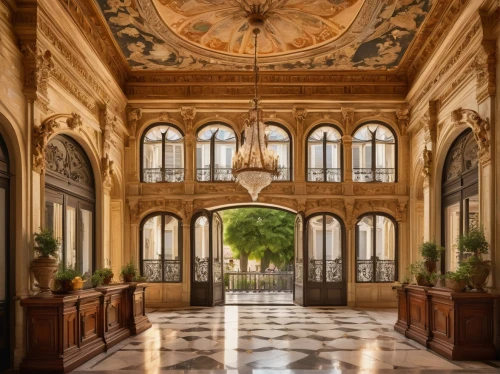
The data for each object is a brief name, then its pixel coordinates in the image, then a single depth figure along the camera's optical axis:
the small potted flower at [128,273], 10.53
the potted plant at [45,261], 7.43
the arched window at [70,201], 9.25
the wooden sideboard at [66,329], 6.91
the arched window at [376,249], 14.17
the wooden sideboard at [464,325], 7.39
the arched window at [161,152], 14.43
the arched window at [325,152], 14.46
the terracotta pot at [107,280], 9.70
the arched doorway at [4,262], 7.11
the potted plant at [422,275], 9.12
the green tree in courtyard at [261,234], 22.81
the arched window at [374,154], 14.38
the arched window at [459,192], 9.54
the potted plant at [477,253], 7.60
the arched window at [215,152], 14.45
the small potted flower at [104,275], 9.29
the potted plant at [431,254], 9.38
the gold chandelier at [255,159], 10.28
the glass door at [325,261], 14.21
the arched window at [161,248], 14.23
